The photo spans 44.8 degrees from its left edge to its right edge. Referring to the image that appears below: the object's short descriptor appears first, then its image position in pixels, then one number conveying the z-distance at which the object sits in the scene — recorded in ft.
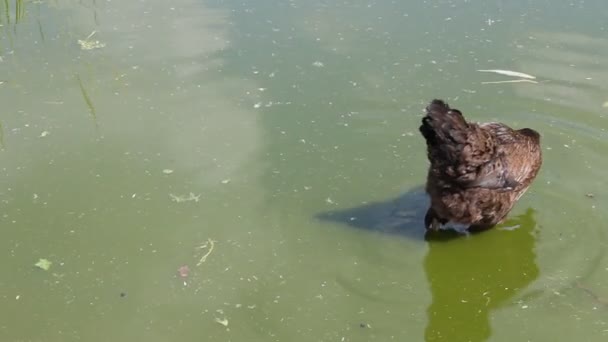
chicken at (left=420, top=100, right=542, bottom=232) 15.24
